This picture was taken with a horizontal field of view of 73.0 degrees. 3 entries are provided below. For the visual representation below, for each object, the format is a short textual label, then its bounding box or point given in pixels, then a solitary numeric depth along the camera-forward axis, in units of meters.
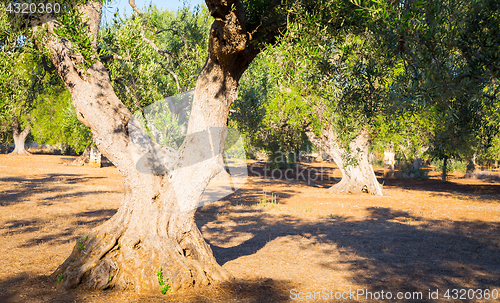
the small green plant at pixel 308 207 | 14.22
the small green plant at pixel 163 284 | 5.40
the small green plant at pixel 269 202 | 15.35
